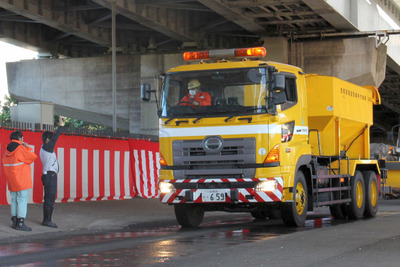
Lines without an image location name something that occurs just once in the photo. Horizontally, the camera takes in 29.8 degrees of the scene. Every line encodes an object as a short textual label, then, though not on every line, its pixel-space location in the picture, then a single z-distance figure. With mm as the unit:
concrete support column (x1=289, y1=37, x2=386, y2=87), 31766
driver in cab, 13633
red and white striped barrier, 17453
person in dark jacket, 14250
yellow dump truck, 13281
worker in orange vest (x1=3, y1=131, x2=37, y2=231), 13367
